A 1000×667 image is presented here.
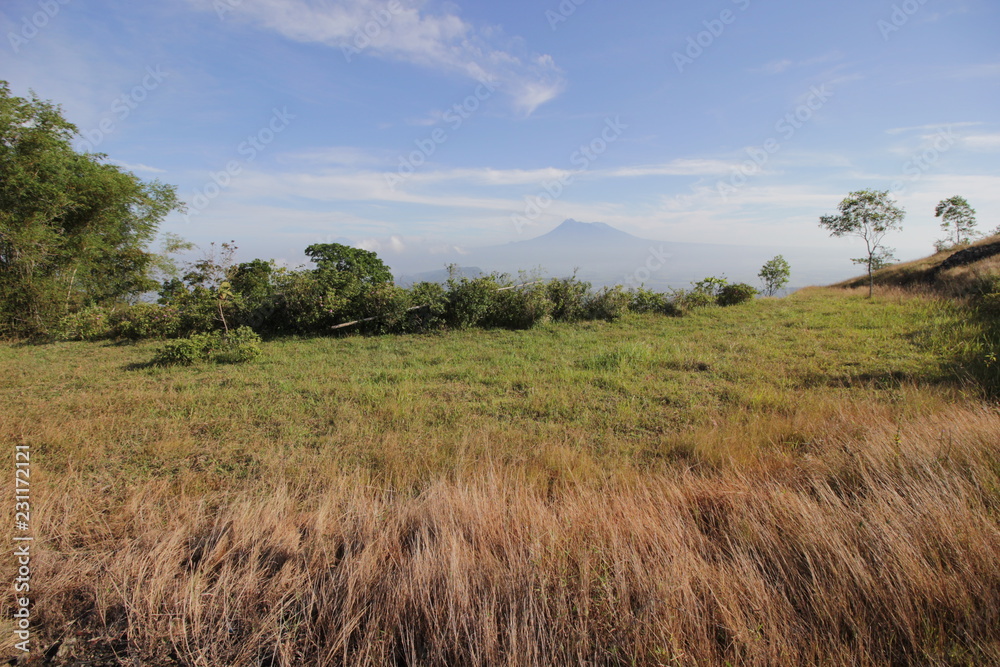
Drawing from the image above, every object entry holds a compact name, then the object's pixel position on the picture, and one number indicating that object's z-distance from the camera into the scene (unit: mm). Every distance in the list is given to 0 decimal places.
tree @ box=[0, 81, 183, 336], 10469
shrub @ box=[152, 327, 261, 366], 7719
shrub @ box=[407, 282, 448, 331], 11070
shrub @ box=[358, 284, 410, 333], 10766
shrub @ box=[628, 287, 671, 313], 12766
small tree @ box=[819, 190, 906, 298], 15125
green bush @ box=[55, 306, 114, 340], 10883
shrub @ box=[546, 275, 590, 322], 12234
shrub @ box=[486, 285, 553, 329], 11328
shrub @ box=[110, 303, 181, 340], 10797
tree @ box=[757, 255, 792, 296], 21109
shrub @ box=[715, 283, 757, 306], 13672
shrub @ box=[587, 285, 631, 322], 12109
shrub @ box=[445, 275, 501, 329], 11328
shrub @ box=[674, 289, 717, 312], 12602
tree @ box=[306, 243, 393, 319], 10953
